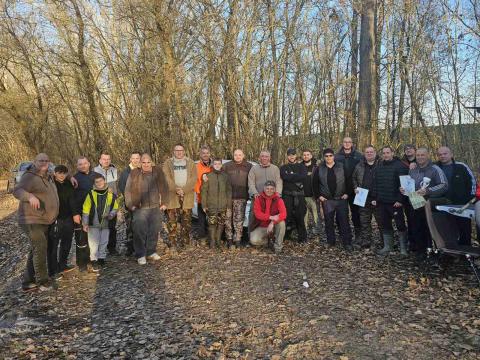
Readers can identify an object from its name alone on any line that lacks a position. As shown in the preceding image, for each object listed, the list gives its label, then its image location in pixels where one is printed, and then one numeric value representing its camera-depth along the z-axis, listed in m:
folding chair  5.70
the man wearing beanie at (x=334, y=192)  7.40
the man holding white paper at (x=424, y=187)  6.29
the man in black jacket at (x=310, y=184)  8.01
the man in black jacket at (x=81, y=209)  6.59
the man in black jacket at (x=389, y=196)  6.88
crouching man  7.31
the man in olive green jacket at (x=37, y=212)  5.72
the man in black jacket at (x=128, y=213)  7.45
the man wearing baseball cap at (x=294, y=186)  7.68
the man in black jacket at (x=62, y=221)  6.36
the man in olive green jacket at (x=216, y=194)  7.44
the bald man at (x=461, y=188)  6.30
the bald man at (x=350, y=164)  7.63
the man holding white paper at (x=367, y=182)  7.26
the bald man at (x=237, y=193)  7.67
